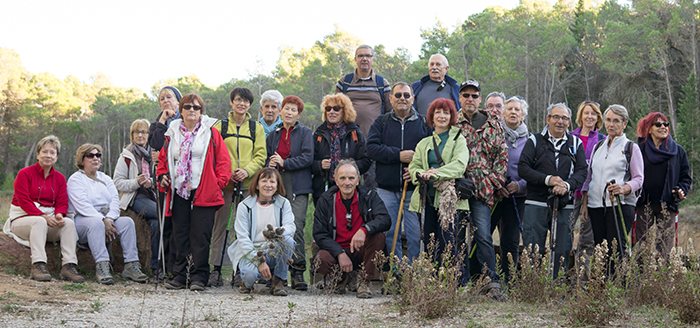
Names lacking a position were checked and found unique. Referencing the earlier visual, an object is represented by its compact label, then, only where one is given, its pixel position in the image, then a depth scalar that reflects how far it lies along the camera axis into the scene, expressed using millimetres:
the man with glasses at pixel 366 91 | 7305
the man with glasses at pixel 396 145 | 6113
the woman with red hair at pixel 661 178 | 6164
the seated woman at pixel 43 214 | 5926
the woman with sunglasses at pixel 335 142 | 6527
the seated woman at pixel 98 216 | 6230
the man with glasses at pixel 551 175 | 5820
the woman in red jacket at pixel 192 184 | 5965
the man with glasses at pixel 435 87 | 7078
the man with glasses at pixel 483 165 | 5652
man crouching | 5805
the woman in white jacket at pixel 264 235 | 5879
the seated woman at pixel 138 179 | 7012
